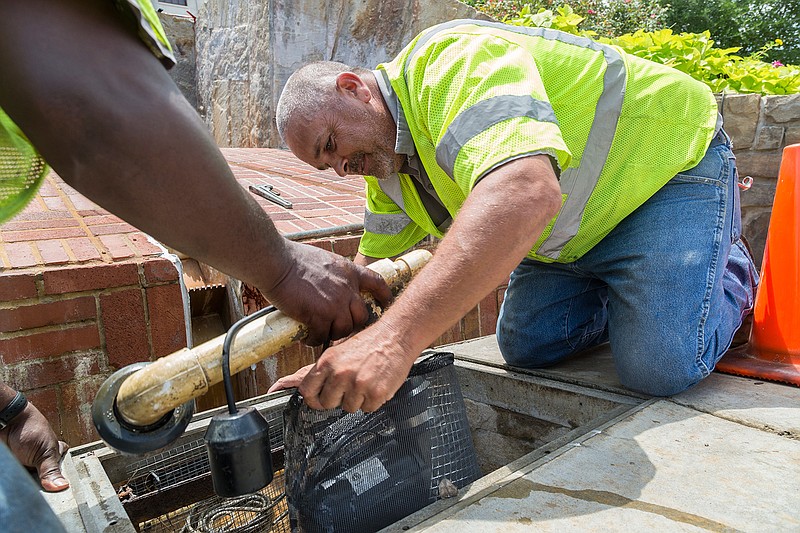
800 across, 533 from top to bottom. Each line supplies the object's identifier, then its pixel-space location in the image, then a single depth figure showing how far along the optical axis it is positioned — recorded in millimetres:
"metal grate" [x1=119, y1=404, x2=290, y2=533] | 1919
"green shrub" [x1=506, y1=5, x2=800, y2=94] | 4258
